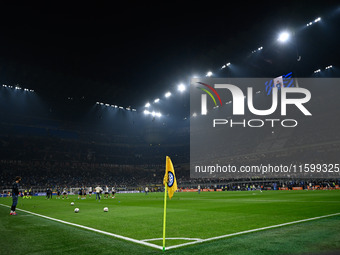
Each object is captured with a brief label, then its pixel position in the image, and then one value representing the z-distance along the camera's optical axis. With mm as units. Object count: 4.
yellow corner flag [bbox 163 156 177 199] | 6016
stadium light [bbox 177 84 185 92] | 47831
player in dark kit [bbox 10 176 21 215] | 13978
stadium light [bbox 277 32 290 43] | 33250
